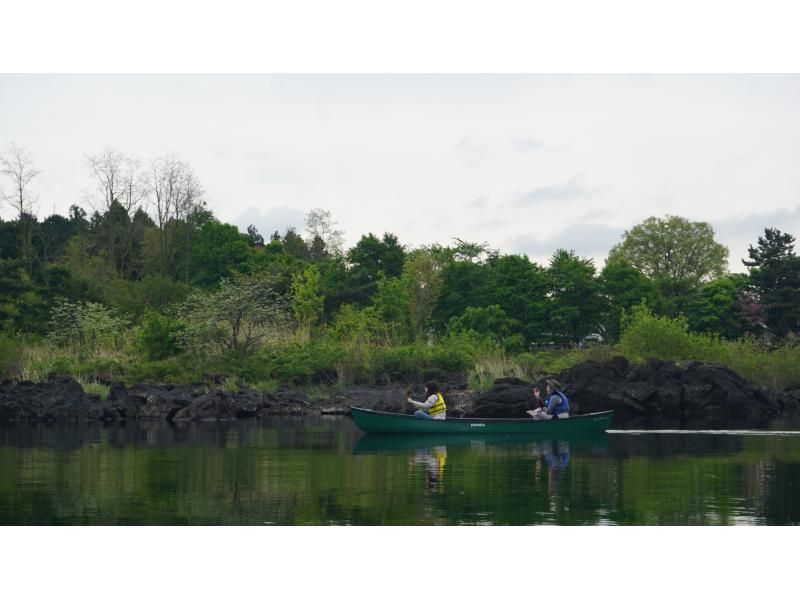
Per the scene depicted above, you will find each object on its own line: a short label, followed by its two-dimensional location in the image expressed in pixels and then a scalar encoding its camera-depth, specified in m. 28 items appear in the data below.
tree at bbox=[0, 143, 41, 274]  72.68
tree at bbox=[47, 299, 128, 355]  52.31
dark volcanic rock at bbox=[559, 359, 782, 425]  44.66
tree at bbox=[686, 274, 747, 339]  80.31
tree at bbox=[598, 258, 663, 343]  74.06
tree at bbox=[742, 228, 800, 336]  76.12
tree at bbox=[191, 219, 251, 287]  86.12
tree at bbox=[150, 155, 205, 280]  84.06
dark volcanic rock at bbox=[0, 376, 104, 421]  40.97
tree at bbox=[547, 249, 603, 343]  72.88
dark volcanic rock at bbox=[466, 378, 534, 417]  41.62
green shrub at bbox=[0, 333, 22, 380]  47.94
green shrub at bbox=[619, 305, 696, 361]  52.81
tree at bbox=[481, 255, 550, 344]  71.00
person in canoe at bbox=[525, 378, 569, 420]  34.97
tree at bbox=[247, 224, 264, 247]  131.00
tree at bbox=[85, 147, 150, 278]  83.50
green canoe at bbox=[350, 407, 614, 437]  33.72
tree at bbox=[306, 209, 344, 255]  93.00
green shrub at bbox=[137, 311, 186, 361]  50.03
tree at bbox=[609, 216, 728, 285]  104.75
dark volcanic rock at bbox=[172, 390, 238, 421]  41.19
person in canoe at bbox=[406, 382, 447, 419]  34.12
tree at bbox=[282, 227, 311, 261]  97.94
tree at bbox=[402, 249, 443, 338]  70.01
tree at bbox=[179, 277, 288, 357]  49.91
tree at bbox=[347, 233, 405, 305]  80.06
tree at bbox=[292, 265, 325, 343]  62.41
